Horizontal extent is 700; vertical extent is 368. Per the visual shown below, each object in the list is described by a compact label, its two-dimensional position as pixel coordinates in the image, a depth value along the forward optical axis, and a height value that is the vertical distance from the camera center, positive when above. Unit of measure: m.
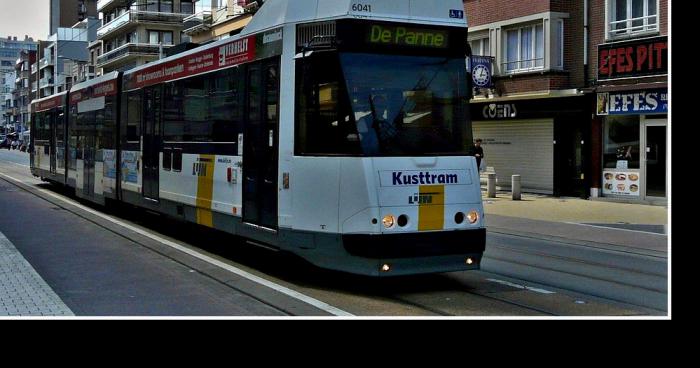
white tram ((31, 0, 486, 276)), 9.16 +0.27
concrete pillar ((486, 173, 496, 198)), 25.83 -0.74
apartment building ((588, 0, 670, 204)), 22.69 +1.78
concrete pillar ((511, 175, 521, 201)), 25.14 -0.77
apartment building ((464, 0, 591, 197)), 25.85 +2.21
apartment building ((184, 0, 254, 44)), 41.09 +7.48
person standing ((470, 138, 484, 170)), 25.36 +0.28
